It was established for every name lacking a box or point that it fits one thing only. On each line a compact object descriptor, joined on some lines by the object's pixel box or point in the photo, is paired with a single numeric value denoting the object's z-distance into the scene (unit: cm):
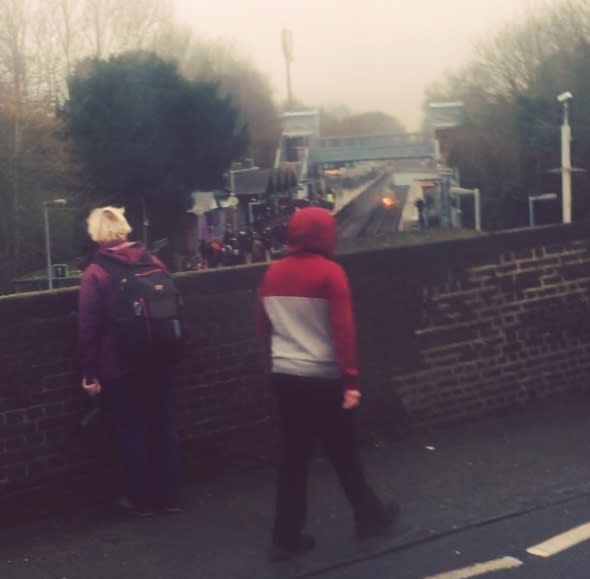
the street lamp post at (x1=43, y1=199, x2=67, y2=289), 3772
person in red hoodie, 437
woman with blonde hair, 486
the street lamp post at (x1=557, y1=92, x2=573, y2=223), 3844
